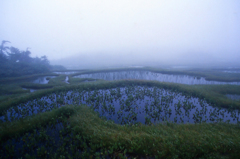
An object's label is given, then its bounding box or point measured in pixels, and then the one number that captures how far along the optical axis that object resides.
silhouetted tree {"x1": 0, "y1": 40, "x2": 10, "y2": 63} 45.72
